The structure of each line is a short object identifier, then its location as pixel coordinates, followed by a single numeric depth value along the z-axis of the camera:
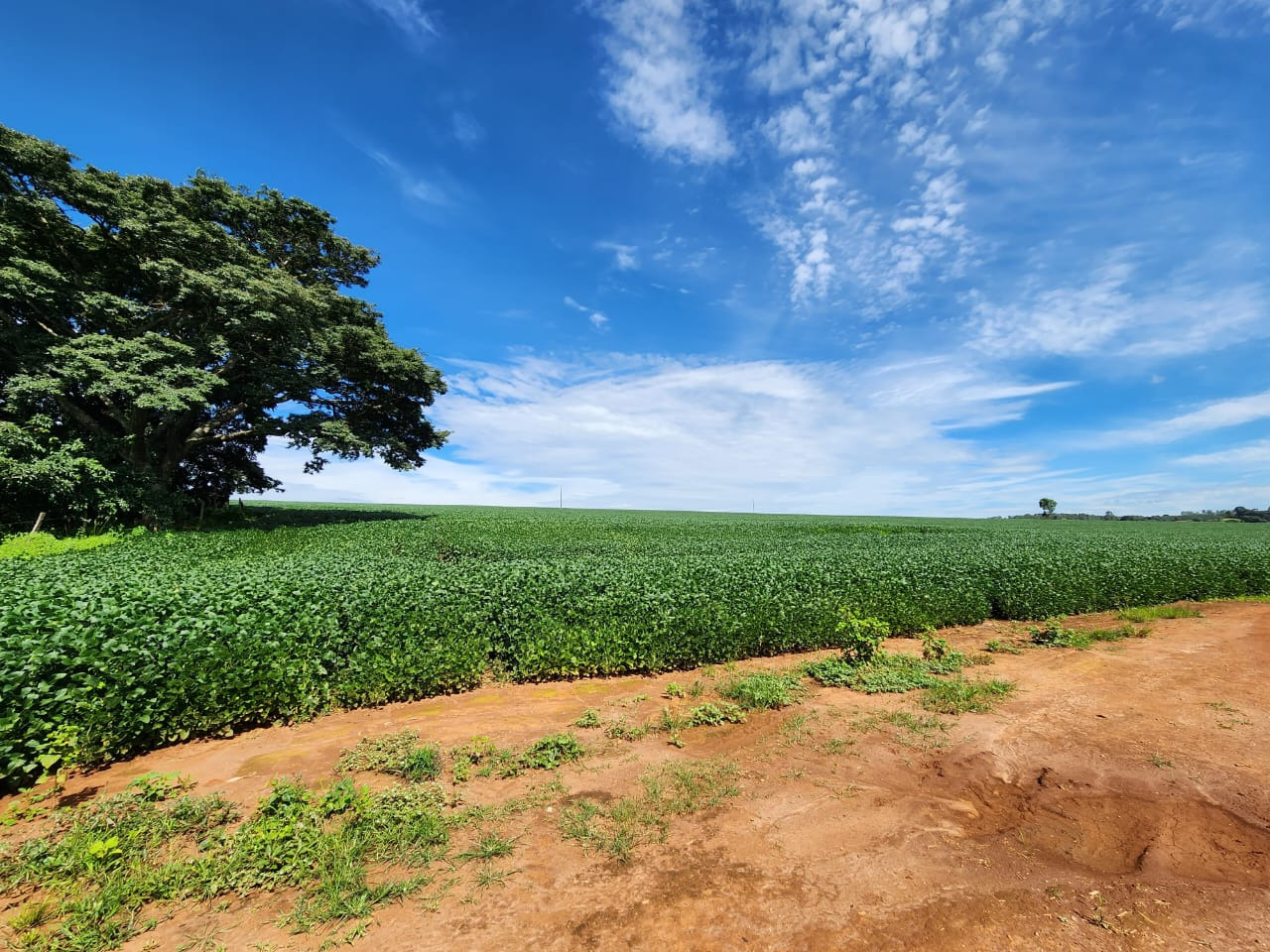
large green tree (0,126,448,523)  18.38
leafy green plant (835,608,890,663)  9.59
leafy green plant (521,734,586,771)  5.57
